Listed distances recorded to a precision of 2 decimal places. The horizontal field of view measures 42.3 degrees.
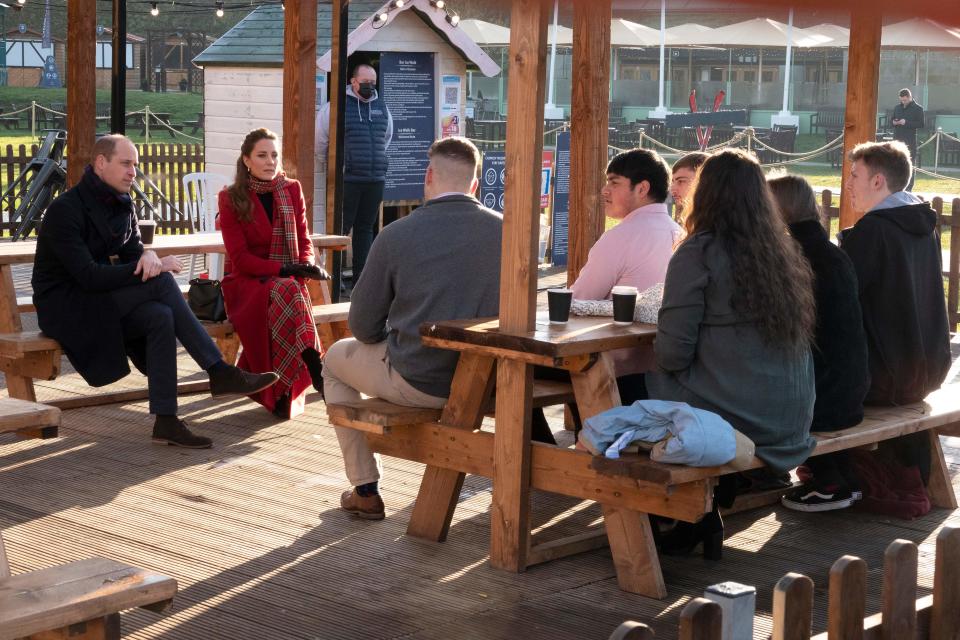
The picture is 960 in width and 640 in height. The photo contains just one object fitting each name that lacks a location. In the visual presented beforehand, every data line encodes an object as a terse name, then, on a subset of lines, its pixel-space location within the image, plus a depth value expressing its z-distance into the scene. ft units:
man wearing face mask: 32.37
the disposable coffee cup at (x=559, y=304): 12.88
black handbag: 20.42
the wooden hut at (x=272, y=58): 34.45
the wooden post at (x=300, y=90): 25.12
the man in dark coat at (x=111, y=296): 17.67
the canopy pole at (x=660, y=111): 102.59
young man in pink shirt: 14.99
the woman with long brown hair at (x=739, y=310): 12.05
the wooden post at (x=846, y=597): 8.22
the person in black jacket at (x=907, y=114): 74.54
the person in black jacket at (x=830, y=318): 13.65
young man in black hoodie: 14.82
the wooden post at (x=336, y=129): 26.43
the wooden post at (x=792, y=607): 7.82
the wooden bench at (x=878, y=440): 11.30
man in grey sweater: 13.58
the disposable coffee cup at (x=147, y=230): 19.22
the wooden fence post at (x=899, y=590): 8.63
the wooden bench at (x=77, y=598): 7.73
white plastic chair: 32.35
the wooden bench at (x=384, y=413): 13.29
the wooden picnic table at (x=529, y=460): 12.16
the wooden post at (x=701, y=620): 7.11
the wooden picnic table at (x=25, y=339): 17.93
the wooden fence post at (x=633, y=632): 6.78
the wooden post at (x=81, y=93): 23.30
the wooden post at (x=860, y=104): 19.85
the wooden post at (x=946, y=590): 9.21
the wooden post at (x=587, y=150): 18.92
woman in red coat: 19.81
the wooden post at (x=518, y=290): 12.28
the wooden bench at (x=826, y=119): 115.00
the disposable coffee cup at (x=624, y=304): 13.29
